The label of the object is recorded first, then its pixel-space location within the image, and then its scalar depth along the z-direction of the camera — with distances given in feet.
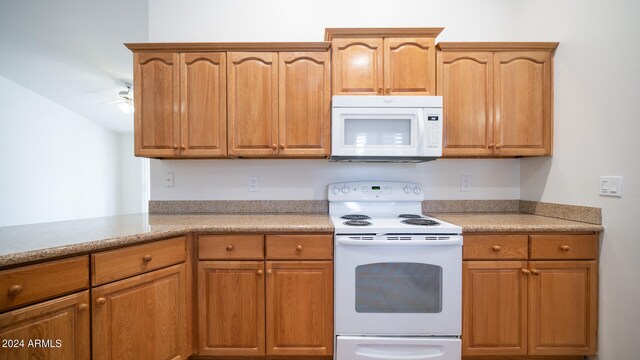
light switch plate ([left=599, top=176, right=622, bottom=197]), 5.02
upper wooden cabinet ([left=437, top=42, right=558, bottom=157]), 6.46
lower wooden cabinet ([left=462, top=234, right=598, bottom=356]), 5.39
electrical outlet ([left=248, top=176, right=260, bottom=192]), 7.42
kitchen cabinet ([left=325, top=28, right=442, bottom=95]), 6.31
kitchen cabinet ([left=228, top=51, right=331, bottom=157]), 6.36
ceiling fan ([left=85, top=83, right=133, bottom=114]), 12.48
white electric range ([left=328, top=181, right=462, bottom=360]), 5.24
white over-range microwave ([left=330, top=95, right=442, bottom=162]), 6.06
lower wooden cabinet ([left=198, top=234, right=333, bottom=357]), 5.39
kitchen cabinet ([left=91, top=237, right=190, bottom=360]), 4.22
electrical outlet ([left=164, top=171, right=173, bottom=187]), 7.40
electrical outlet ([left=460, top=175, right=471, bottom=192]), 7.49
